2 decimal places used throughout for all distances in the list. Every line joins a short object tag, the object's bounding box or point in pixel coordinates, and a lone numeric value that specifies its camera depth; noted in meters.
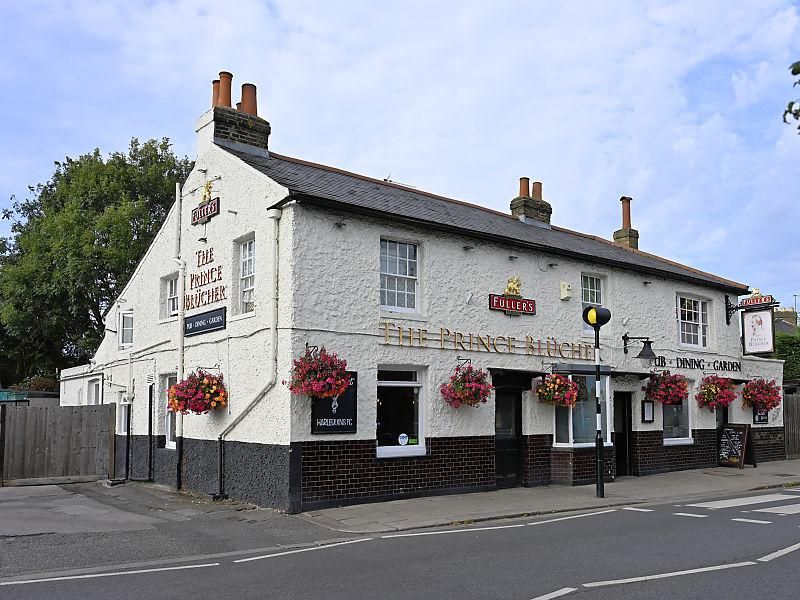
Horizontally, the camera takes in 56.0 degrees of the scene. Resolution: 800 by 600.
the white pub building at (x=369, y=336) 13.55
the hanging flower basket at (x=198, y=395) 14.73
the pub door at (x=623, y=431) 19.25
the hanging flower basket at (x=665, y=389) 19.33
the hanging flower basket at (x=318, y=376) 12.66
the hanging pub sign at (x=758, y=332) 22.06
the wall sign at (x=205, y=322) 15.45
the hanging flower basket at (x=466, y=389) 14.86
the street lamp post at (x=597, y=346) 14.86
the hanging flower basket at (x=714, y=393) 20.73
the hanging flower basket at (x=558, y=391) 16.42
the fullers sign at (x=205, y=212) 16.17
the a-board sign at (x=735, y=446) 20.59
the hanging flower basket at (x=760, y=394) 22.16
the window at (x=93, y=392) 23.52
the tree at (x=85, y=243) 30.00
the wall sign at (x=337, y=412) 13.16
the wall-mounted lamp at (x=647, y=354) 17.14
